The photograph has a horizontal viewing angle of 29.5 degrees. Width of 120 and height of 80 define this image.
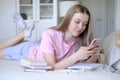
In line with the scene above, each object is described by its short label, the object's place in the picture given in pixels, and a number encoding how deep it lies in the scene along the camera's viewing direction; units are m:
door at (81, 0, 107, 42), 4.80
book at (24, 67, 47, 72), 1.24
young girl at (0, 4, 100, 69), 1.32
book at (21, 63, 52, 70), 1.25
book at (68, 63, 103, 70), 1.31
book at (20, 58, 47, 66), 1.24
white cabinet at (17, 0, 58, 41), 3.92
